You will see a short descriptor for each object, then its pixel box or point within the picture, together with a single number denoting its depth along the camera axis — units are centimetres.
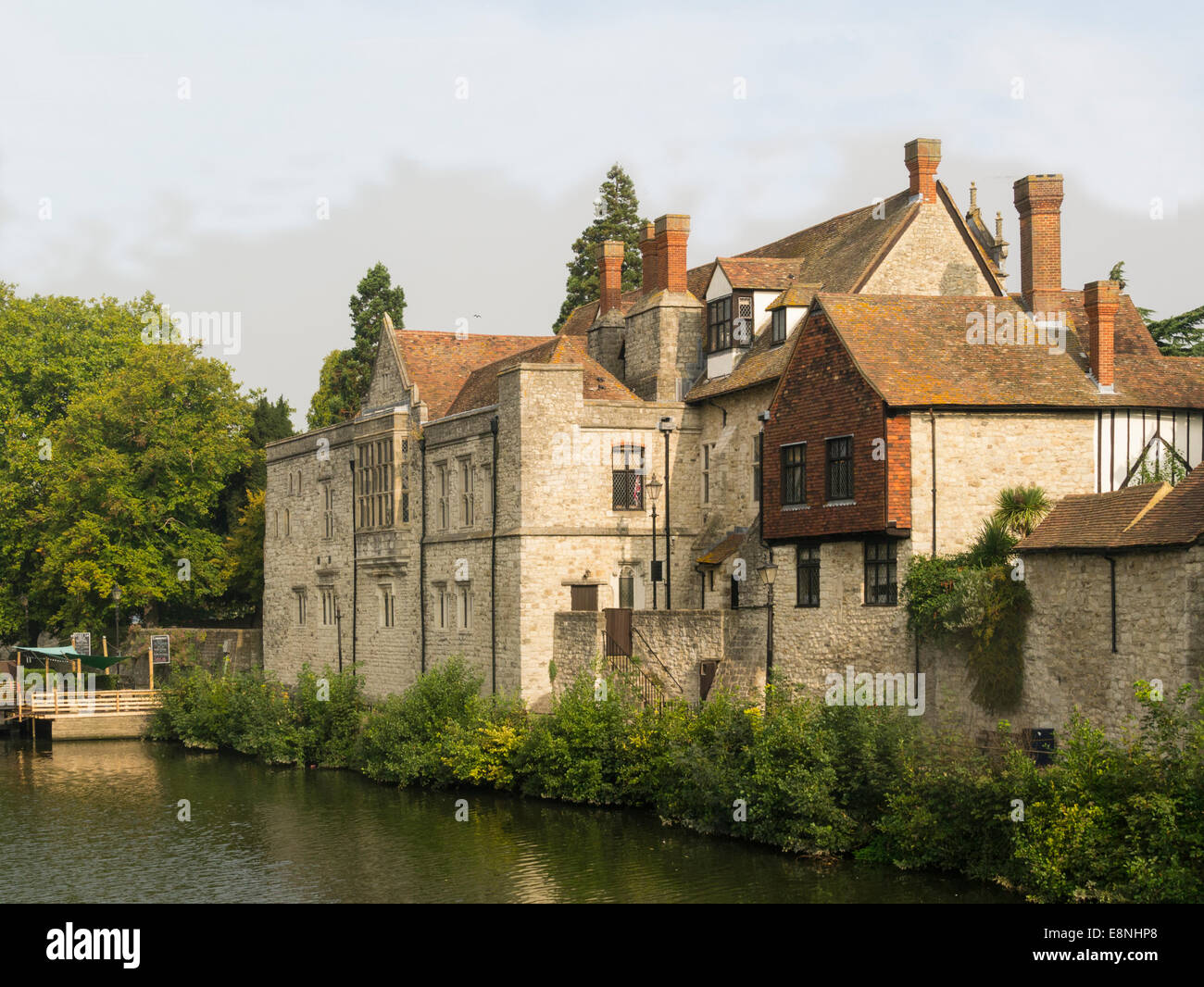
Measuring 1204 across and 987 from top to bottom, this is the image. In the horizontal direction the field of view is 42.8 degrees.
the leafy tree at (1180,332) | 4375
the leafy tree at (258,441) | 6444
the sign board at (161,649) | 5772
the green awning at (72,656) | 5642
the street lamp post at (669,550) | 3862
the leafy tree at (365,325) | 6450
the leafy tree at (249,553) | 6116
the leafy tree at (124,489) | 5828
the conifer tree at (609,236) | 6556
